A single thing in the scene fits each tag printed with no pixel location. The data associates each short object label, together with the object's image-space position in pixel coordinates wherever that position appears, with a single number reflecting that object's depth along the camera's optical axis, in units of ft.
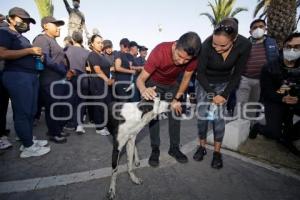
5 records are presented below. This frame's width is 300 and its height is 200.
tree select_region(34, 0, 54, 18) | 37.25
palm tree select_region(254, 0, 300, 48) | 35.01
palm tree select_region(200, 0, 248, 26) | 43.43
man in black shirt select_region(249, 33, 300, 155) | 9.76
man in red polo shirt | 6.84
